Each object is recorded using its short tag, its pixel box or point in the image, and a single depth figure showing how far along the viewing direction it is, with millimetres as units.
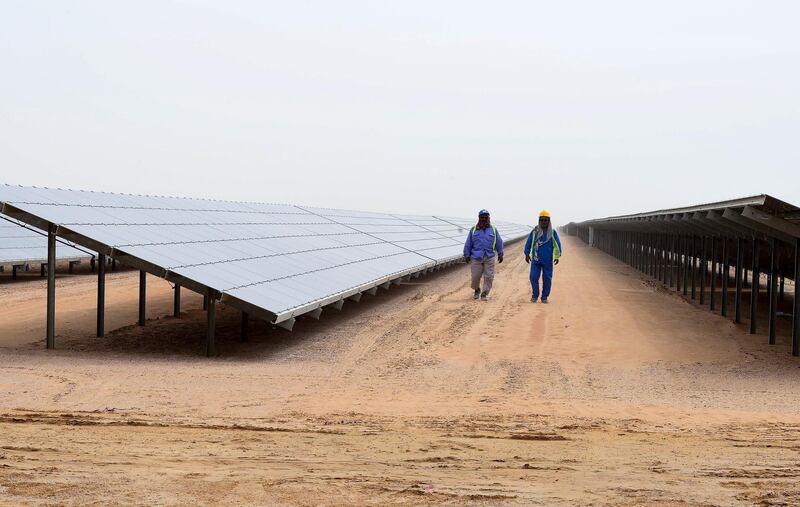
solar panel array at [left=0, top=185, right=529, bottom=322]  10977
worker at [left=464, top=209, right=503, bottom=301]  17266
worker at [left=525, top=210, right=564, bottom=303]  16797
